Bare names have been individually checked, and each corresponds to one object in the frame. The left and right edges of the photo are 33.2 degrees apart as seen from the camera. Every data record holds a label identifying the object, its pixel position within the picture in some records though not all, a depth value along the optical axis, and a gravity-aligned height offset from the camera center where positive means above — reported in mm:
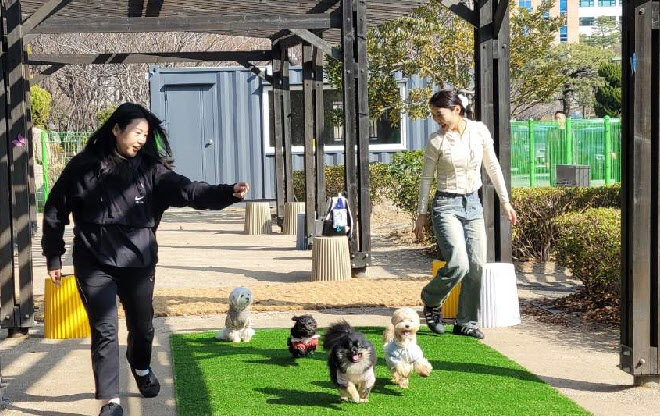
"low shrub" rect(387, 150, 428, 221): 18266 -484
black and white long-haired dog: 6285 -1212
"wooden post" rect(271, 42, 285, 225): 20359 +422
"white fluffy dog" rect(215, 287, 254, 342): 8414 -1284
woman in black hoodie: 6164 -332
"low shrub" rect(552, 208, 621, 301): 9570 -922
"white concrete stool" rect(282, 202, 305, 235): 19609 -1104
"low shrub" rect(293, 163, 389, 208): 23438 -645
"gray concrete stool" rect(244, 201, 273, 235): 20109 -1192
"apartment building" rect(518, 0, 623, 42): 112188 +14023
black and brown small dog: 7746 -1293
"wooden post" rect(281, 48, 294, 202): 19969 +458
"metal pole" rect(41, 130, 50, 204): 27266 -5
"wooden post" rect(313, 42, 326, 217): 17438 +383
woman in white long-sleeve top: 8352 -317
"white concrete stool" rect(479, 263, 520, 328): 9070 -1215
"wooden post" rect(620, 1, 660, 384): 6648 -217
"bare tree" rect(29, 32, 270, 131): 40562 +3053
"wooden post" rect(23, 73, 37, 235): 20244 -7
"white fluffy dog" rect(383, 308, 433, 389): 6779 -1230
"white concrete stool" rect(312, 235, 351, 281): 12791 -1244
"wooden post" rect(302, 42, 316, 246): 17547 +337
